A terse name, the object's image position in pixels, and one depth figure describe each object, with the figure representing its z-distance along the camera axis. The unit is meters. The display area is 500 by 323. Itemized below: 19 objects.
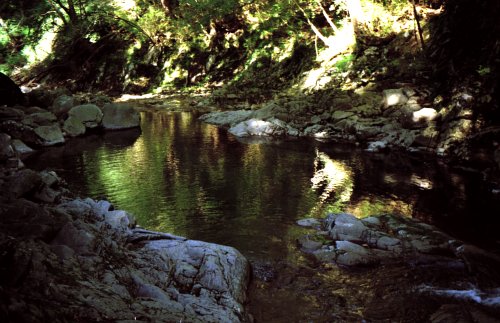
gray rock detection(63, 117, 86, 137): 18.02
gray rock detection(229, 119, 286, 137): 18.59
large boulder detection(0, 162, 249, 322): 3.19
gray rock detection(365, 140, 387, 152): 15.43
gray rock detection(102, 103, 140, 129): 19.92
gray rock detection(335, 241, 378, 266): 6.70
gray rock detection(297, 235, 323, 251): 7.27
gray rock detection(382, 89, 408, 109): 16.59
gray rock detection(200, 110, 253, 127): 20.58
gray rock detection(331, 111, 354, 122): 18.11
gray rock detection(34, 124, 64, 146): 16.31
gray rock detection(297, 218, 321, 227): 8.41
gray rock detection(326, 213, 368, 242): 7.54
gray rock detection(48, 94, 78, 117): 18.81
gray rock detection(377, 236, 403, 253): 7.15
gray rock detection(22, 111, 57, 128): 16.52
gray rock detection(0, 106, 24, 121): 15.43
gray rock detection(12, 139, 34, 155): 14.81
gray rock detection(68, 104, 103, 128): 18.96
